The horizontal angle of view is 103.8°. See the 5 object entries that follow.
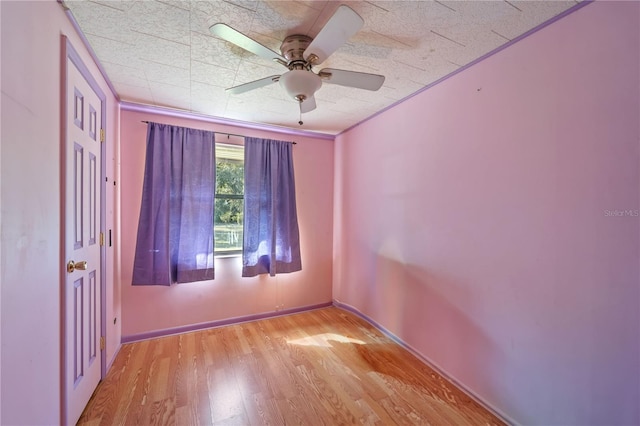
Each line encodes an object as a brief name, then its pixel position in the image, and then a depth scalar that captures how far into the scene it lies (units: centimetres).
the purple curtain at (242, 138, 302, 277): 294
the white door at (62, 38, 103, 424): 135
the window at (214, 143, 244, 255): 296
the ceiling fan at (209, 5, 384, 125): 118
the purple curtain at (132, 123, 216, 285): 250
